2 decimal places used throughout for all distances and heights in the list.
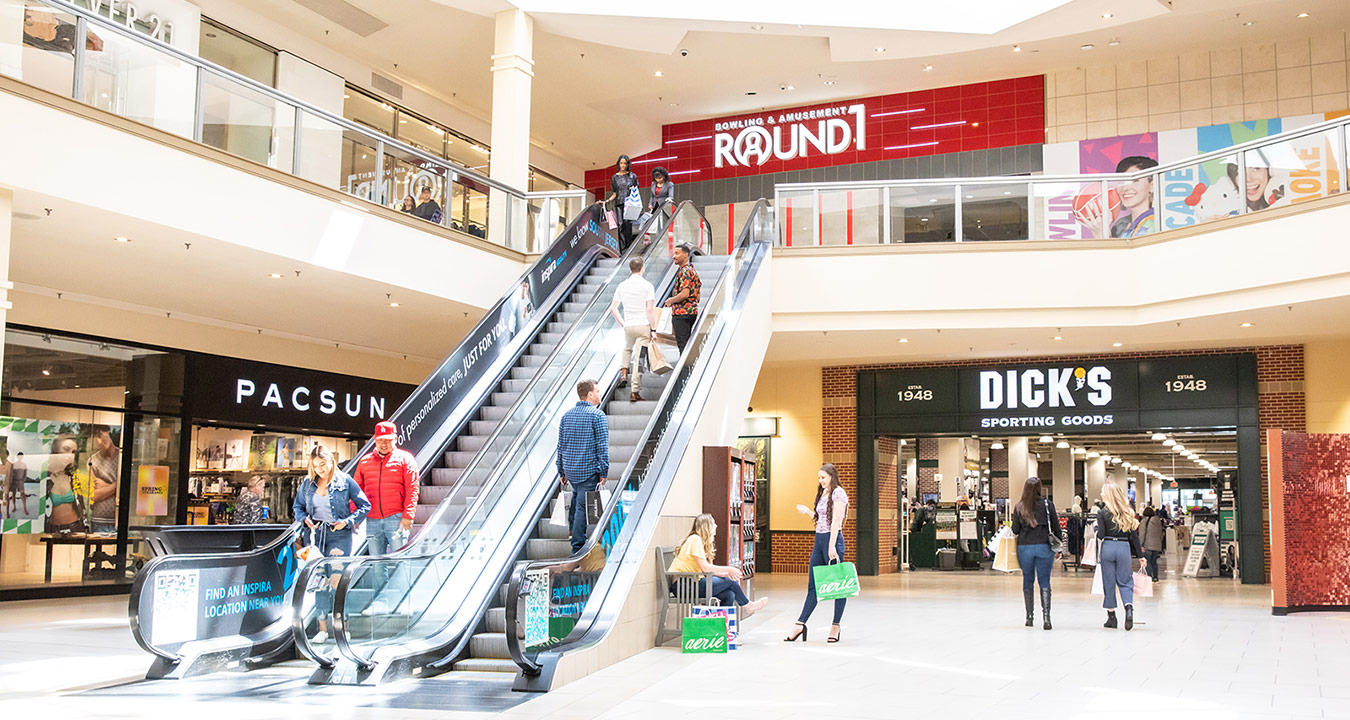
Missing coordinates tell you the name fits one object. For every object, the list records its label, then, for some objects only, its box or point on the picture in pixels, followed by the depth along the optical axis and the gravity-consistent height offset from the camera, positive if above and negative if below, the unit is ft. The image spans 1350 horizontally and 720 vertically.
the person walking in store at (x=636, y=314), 38.55 +4.98
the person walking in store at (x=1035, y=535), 35.47 -2.03
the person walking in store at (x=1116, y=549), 35.60 -2.46
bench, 30.09 -3.42
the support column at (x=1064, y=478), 88.33 -0.70
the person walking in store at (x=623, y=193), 53.93 +12.50
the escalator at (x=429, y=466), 24.59 -0.12
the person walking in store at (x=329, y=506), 27.30 -1.09
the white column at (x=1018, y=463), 78.95 +0.32
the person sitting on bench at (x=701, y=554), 29.48 -2.29
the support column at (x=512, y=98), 55.72 +17.57
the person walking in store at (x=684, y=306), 40.78 +5.53
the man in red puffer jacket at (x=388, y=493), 28.60 -0.79
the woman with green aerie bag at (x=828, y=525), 31.19 -1.57
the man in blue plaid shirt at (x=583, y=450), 29.43 +0.34
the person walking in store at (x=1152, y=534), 67.62 -3.79
